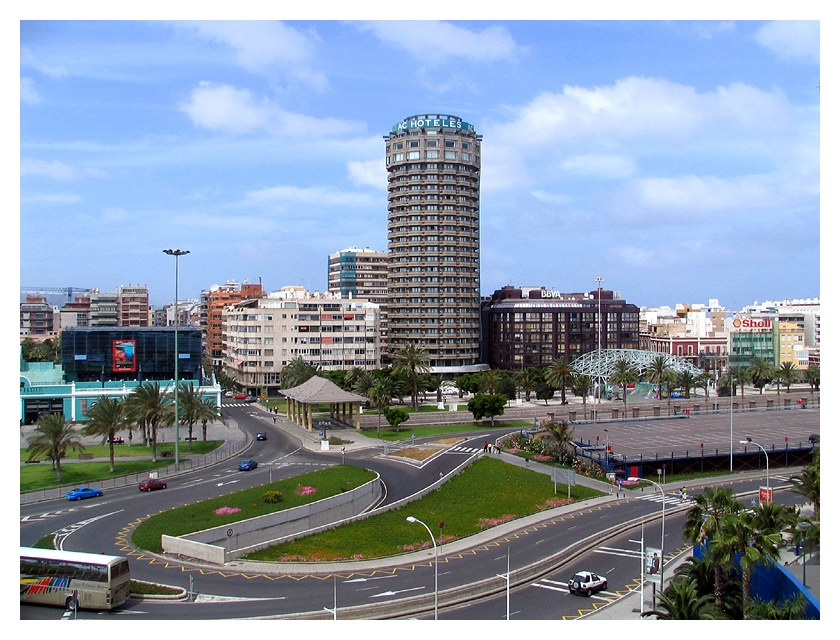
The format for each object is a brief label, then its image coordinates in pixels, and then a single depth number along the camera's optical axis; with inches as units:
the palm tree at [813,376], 5349.4
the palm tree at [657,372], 4758.9
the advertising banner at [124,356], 4527.6
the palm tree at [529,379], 4670.3
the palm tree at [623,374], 4739.2
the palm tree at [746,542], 1231.5
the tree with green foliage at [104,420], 2733.8
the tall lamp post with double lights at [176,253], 2886.3
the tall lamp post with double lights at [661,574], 1490.7
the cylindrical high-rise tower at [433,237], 5925.2
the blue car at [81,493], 2370.8
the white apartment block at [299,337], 5580.7
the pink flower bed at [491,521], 2041.1
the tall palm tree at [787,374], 5132.9
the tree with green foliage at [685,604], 1261.1
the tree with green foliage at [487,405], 3814.0
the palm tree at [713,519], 1323.8
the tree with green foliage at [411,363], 4416.8
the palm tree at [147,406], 2915.8
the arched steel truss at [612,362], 5280.5
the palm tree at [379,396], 3671.3
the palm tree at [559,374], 4456.2
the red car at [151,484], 2513.5
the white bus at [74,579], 1432.1
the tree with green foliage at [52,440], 2524.6
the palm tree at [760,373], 5137.8
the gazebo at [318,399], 3673.0
